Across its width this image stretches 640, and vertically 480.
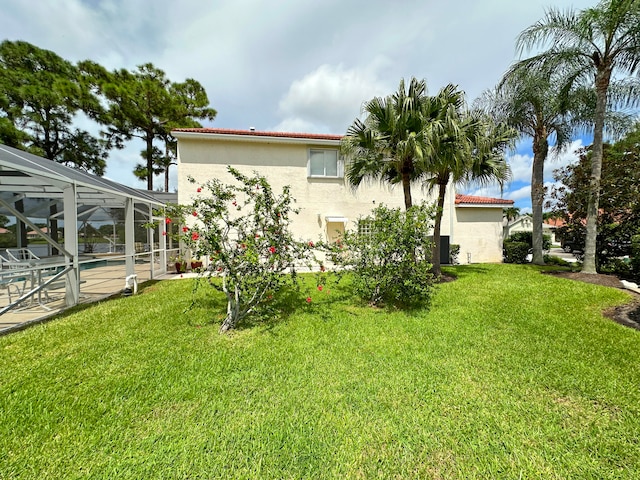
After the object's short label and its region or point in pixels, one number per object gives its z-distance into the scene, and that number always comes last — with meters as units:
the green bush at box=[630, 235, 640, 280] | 9.91
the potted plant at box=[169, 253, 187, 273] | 13.32
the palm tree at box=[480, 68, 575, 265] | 11.38
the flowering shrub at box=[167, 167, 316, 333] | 5.55
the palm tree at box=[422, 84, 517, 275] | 8.82
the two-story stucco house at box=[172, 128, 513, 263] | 14.10
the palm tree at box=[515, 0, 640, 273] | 9.43
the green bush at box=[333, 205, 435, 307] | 7.14
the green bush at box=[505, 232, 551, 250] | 18.48
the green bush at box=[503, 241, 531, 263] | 16.86
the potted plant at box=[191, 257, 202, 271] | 13.25
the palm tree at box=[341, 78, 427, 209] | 9.09
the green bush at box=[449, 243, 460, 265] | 16.91
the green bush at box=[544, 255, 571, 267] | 15.75
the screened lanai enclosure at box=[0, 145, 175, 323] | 7.37
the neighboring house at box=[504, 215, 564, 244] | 34.97
